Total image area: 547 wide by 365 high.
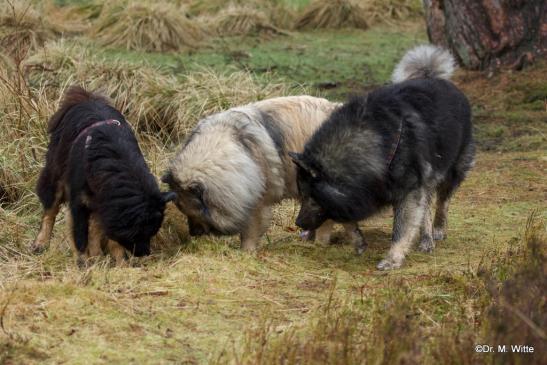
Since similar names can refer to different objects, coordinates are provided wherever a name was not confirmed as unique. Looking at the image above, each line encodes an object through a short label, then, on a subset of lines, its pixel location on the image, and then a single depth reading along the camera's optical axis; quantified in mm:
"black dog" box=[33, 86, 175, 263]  6875
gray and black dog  7031
